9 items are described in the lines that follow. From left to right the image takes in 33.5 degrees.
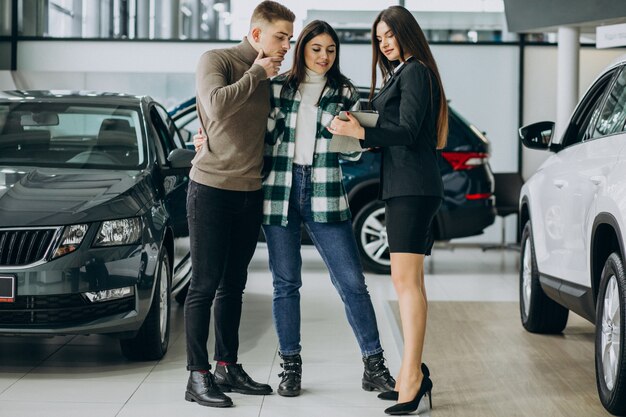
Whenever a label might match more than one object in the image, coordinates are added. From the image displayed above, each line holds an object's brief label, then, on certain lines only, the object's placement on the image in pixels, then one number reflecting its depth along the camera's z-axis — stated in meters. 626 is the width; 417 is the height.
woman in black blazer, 4.09
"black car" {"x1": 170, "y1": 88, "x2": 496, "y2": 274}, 9.12
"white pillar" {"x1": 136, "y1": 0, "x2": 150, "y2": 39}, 12.55
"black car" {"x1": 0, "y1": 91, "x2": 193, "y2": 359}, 4.67
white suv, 4.15
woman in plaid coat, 4.45
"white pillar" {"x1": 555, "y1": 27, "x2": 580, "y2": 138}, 10.86
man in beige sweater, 4.20
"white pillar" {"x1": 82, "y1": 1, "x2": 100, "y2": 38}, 12.59
